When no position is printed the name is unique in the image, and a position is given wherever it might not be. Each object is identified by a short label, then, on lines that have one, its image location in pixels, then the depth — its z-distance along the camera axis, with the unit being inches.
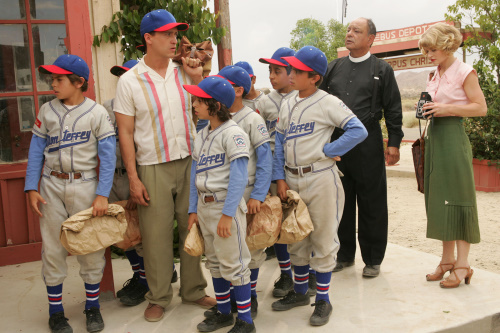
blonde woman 158.4
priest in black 171.8
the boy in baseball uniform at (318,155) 140.3
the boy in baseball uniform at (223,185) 129.3
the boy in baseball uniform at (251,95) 176.2
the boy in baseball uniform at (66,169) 139.6
